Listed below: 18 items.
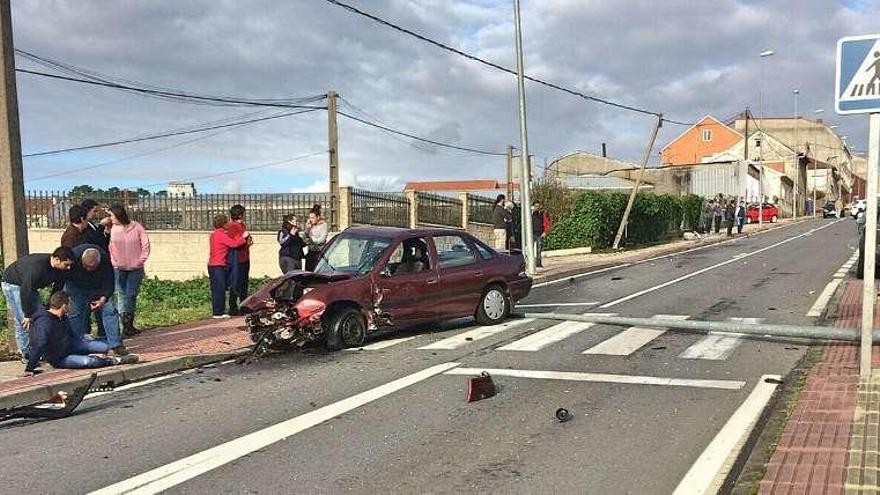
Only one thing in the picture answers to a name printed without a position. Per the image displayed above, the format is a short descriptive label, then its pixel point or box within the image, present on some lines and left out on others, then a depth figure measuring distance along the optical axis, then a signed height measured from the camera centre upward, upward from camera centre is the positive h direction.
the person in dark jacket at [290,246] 12.38 -0.38
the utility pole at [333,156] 20.67 +2.00
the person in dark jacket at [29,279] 7.60 -0.49
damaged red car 8.80 -0.89
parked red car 56.25 -0.35
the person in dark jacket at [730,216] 36.62 -0.34
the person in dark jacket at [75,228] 8.87 +0.04
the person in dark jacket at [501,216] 19.53 +0.03
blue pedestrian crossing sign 6.14 +1.11
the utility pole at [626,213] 29.06 -0.03
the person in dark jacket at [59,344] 7.46 -1.18
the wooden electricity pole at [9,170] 8.38 +0.73
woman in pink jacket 9.91 -0.38
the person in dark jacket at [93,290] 8.10 -0.67
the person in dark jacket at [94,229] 9.29 +0.03
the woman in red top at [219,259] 11.55 -0.51
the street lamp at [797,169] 71.90 +3.85
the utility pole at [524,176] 18.33 +1.03
